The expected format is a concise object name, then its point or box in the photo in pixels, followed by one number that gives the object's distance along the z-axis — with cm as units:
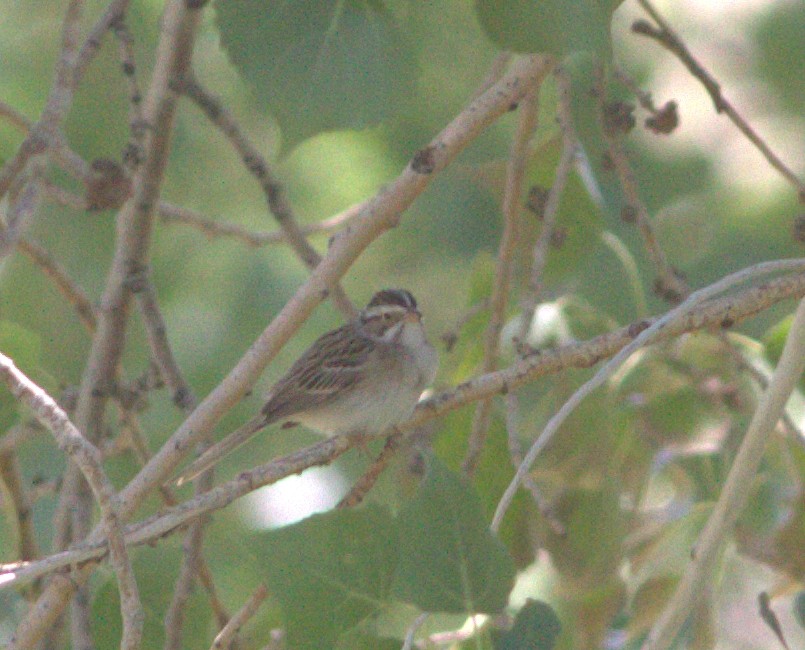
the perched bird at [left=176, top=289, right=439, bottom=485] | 712
